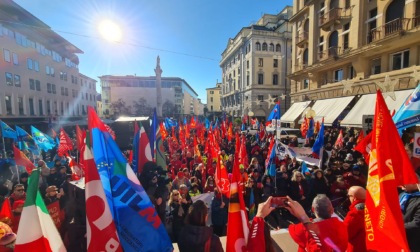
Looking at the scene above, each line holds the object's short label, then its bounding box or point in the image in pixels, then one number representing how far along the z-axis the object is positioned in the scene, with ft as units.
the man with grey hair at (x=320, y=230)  6.91
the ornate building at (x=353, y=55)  43.14
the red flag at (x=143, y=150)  17.58
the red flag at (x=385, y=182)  6.70
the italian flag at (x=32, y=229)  6.70
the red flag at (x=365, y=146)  20.81
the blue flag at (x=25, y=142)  31.20
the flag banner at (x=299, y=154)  26.78
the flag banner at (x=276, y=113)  29.60
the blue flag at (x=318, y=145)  26.50
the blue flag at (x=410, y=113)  13.70
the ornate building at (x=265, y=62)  136.46
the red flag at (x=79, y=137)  29.00
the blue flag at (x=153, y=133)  21.22
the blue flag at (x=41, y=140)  31.96
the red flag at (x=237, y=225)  8.06
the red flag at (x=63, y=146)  30.50
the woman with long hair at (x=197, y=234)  7.88
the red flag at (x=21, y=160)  23.25
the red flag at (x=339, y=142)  34.12
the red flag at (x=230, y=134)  46.74
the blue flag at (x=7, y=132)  29.43
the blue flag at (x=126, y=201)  8.79
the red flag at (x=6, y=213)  10.47
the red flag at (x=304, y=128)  47.19
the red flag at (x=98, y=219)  7.95
